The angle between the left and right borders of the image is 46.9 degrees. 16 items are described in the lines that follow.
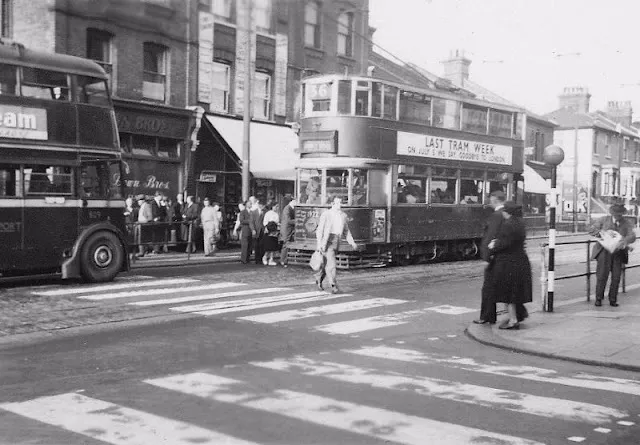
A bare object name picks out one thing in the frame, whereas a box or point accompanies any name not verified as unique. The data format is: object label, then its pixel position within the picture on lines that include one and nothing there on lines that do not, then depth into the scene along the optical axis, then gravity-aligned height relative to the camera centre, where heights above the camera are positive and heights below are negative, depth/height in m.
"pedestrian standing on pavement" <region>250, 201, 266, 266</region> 19.34 -0.76
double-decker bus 13.53 +0.54
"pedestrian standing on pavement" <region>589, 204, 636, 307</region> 12.31 -0.71
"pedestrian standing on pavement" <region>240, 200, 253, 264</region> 19.44 -0.84
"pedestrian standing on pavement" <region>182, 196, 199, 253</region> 21.09 -0.51
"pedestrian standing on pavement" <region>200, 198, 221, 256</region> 21.28 -0.71
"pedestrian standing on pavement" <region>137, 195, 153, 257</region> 19.94 -0.43
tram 17.81 +0.99
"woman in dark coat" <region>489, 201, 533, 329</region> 9.86 -0.82
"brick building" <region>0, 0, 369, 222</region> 21.20 +4.05
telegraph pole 21.20 +1.65
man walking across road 13.58 -0.62
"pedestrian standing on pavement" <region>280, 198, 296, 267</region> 18.84 -0.64
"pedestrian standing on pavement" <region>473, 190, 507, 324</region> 10.10 -0.98
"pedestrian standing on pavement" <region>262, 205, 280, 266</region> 18.75 -0.88
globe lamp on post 11.33 +0.08
